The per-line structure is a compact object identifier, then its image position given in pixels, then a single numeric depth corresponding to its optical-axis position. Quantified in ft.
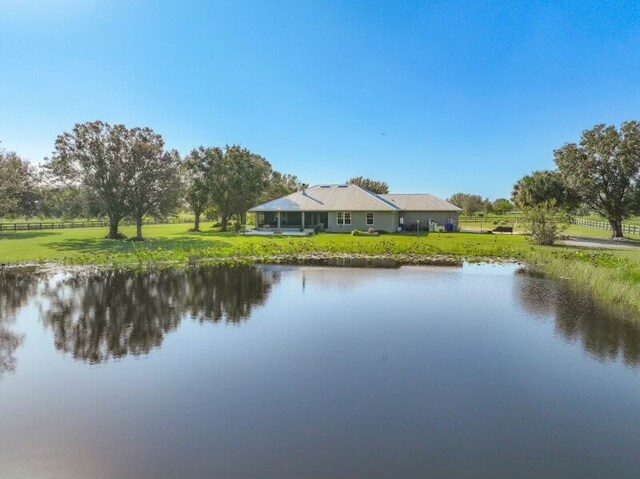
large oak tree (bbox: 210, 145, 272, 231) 165.78
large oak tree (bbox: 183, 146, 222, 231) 174.19
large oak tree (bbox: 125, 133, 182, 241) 122.21
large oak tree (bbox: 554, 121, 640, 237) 127.75
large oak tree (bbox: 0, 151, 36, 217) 117.34
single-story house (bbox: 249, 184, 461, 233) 148.25
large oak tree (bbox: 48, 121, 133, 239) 120.78
